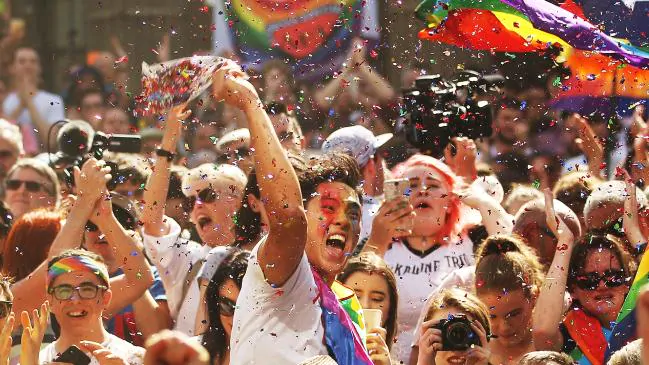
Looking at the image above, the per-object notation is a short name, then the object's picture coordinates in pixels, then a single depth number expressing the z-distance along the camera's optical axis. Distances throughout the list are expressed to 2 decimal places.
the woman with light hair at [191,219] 11.48
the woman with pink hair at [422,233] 11.83
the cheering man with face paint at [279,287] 7.82
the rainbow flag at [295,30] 12.54
